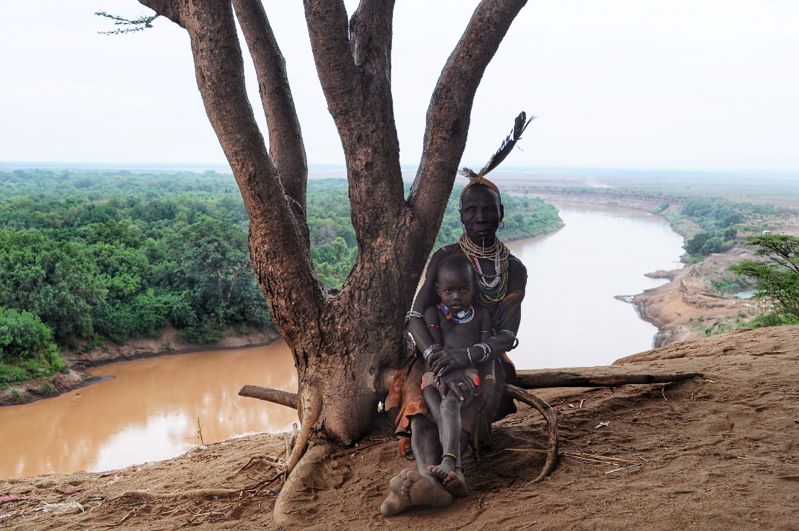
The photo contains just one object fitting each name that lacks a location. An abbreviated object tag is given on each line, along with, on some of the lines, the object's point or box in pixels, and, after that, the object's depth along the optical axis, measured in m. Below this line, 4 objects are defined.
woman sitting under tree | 3.29
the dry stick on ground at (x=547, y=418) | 3.31
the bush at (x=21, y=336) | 16.12
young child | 3.17
